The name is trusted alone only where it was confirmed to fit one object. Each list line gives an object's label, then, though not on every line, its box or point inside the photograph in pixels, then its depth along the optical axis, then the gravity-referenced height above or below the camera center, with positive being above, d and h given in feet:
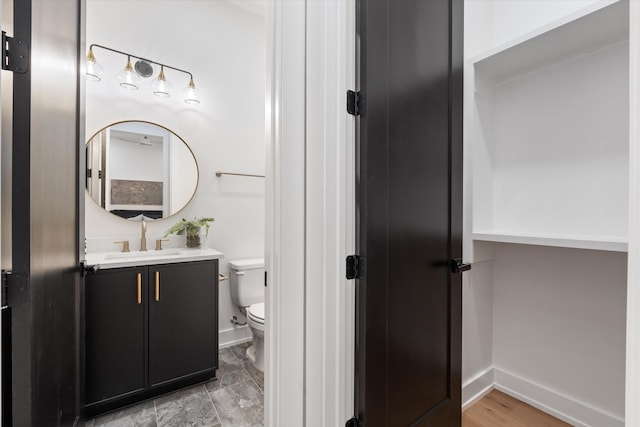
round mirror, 6.75 +1.03
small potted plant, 7.13 -0.41
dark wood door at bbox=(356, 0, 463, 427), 3.40 +0.03
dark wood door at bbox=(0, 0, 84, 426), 2.37 +0.01
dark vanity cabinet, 5.24 -2.29
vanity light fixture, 6.28 +3.16
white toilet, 7.68 -1.86
